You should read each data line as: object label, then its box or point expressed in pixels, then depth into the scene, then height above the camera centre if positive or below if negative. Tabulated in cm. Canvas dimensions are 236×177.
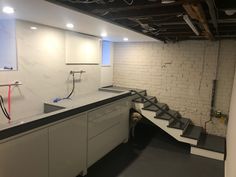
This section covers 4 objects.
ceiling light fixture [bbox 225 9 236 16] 204 +61
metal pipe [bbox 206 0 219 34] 162 +55
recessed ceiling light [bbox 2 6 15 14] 214 +57
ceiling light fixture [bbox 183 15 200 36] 224 +56
